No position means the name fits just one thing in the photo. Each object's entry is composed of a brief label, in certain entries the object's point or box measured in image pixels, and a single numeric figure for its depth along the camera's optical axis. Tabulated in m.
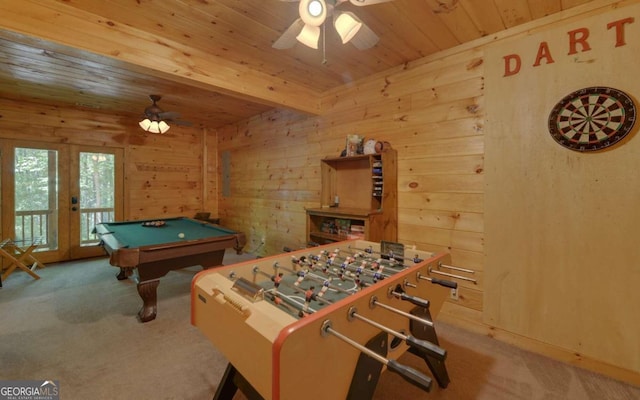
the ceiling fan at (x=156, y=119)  3.37
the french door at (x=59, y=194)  3.80
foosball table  0.76
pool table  2.18
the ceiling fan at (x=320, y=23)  1.44
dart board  1.65
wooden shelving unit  2.63
